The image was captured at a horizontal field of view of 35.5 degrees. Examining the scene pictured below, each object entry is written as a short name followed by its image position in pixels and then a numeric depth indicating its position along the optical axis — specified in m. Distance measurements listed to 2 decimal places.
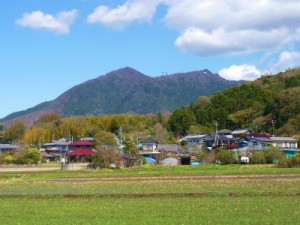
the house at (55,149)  108.69
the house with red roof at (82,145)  102.38
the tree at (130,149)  77.81
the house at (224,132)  103.96
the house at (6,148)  116.01
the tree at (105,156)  66.69
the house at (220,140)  96.79
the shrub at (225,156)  68.19
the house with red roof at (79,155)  89.98
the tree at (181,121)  117.94
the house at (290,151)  76.15
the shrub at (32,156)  82.81
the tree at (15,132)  146.75
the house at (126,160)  69.44
